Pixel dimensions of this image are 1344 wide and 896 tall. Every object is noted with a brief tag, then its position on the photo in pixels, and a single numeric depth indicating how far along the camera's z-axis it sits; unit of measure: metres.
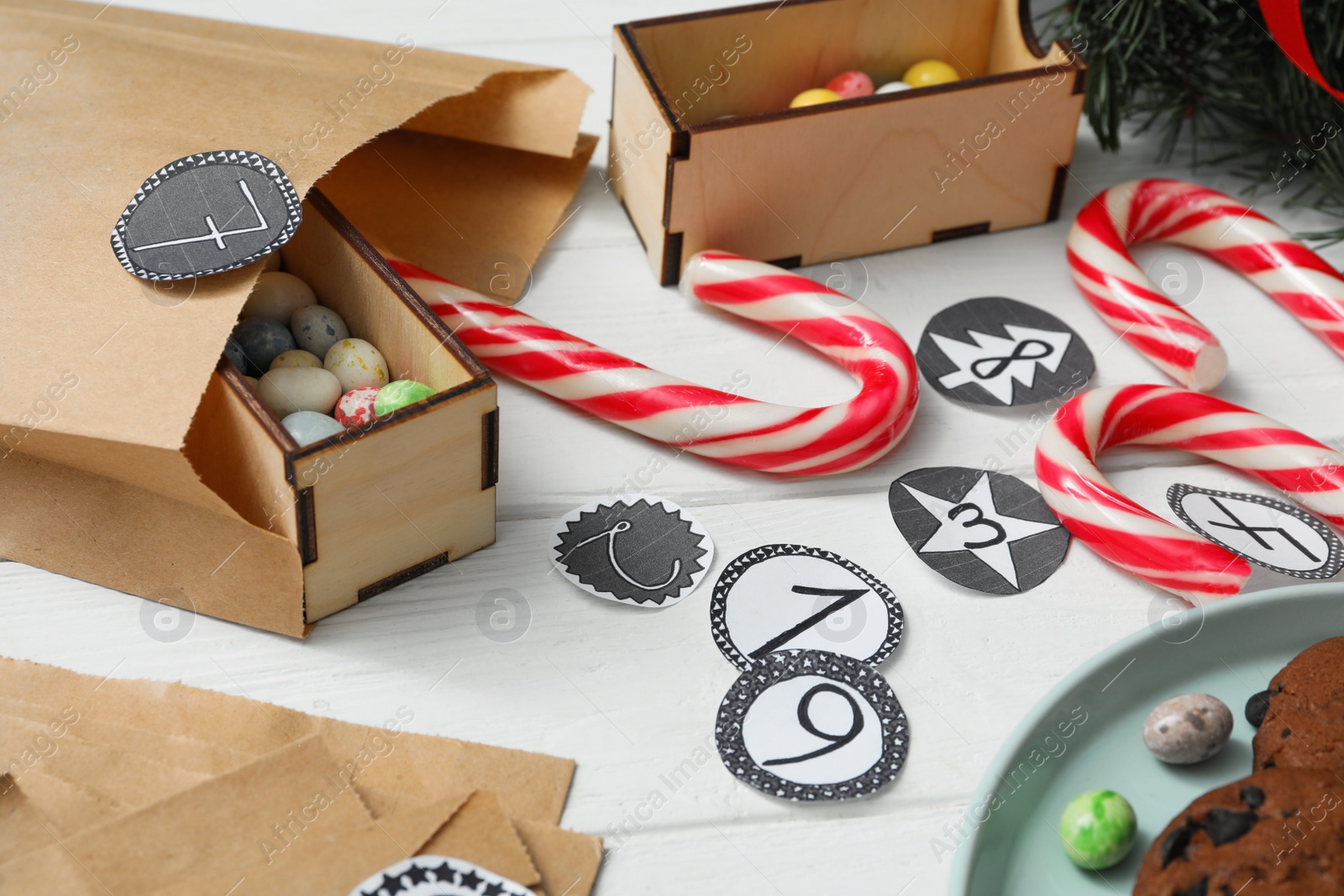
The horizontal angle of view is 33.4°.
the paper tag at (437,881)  0.43
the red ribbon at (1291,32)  0.50
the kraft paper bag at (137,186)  0.47
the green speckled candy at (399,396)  0.48
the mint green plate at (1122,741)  0.44
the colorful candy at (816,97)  0.57
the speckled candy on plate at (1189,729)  0.45
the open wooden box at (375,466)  0.46
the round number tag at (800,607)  0.48
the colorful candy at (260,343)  0.50
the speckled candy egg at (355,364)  0.49
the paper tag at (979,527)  0.50
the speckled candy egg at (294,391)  0.49
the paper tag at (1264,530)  0.50
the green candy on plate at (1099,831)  0.43
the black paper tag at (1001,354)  0.54
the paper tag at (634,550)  0.49
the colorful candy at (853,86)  0.57
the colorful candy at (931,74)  0.58
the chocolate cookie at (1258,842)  0.41
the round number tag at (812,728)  0.46
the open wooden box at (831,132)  0.54
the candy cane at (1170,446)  0.48
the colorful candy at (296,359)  0.49
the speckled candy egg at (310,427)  0.47
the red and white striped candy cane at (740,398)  0.51
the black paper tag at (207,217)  0.48
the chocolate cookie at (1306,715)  0.44
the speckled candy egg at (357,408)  0.48
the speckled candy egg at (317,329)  0.50
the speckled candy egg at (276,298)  0.51
